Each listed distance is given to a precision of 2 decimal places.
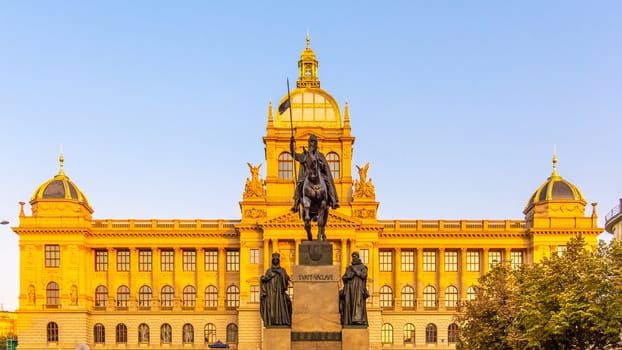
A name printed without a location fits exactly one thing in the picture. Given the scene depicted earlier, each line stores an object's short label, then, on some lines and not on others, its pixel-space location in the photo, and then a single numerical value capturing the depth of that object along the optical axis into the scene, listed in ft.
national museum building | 372.58
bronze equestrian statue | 114.32
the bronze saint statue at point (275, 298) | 109.29
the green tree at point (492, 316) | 216.54
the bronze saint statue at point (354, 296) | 109.09
